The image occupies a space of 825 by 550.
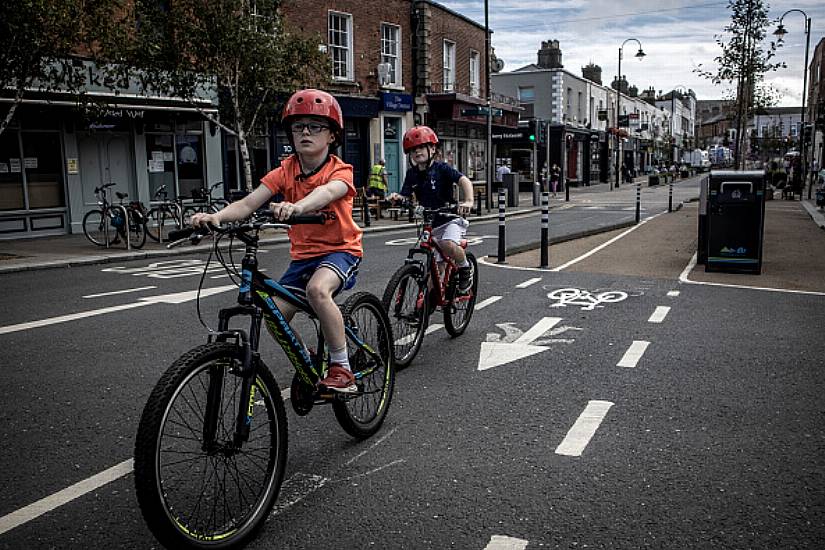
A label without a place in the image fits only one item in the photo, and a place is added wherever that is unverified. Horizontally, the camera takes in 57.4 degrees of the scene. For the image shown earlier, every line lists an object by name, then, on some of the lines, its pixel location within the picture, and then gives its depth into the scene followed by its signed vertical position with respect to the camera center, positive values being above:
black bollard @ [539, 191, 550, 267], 12.10 -1.01
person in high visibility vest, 24.52 -0.33
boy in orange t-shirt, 3.91 -0.19
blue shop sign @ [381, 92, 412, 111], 28.28 +2.61
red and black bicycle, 5.98 -1.02
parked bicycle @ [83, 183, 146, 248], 15.41 -0.93
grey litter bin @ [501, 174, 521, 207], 31.36 -0.74
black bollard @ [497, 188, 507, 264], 12.50 -1.06
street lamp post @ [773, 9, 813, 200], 39.22 +6.55
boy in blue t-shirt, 6.75 -0.16
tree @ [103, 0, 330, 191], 17.19 +2.83
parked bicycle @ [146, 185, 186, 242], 17.44 -1.00
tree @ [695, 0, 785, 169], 31.05 +4.43
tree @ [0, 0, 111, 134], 12.84 +2.55
